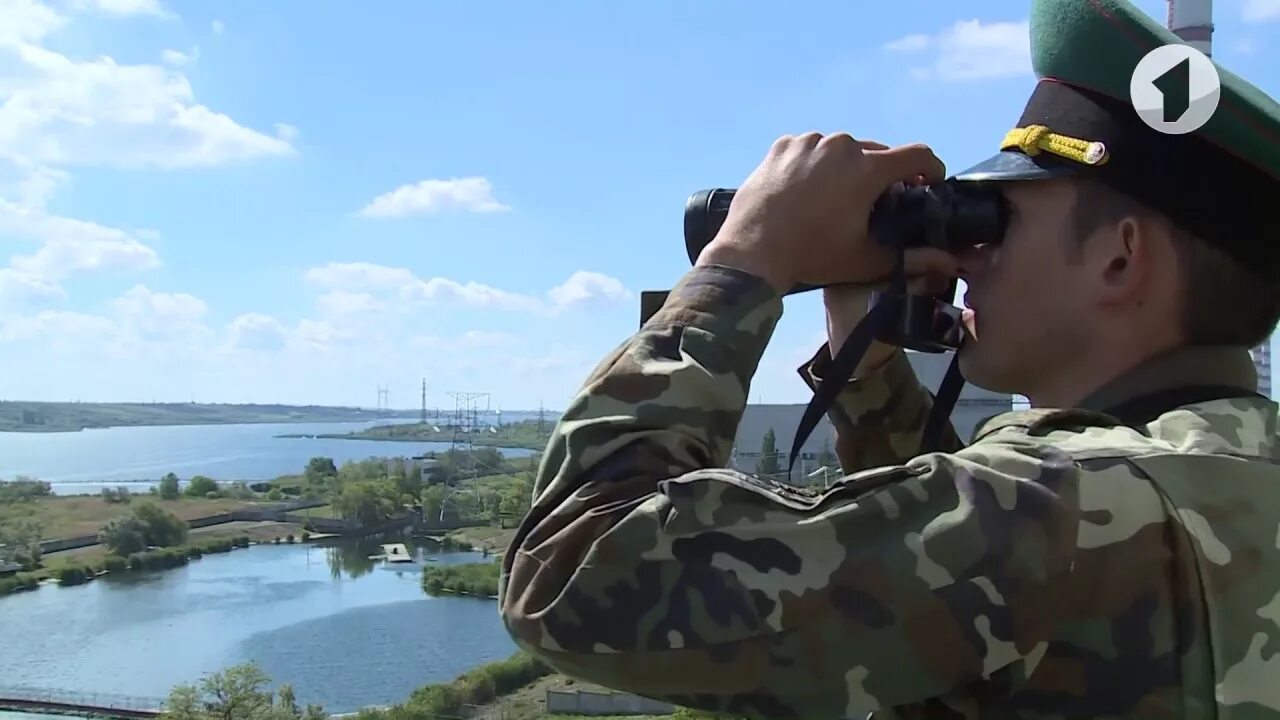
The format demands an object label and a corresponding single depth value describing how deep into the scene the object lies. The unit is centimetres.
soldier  49
